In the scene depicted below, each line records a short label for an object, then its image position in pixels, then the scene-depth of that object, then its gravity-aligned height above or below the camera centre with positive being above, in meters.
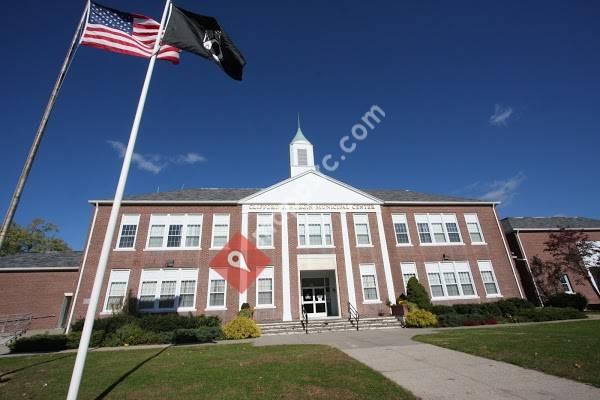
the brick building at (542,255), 22.72 +3.79
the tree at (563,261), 21.61 +3.03
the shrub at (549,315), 17.47 -0.66
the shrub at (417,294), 18.55 +0.92
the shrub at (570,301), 19.86 +0.12
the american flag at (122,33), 7.19 +6.84
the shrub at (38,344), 12.89 -0.73
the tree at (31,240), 41.84 +12.04
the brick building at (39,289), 20.95 +2.58
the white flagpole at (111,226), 4.63 +1.72
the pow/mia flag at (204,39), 7.50 +7.01
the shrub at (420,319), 16.56 -0.53
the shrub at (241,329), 14.98 -0.57
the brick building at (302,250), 18.89 +4.30
